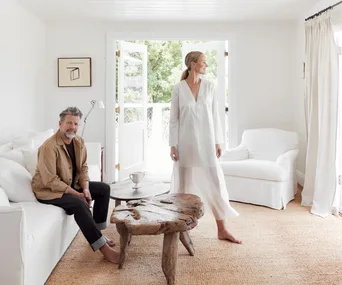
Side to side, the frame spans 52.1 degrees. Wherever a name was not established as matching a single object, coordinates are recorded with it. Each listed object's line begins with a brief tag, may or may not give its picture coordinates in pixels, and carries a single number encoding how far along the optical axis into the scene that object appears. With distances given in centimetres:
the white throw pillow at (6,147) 314
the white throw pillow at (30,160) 284
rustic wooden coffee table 210
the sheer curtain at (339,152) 360
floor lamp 496
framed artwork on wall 502
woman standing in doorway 279
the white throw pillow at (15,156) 285
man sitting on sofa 246
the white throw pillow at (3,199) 222
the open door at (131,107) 512
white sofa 178
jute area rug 225
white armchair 384
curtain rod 352
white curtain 356
